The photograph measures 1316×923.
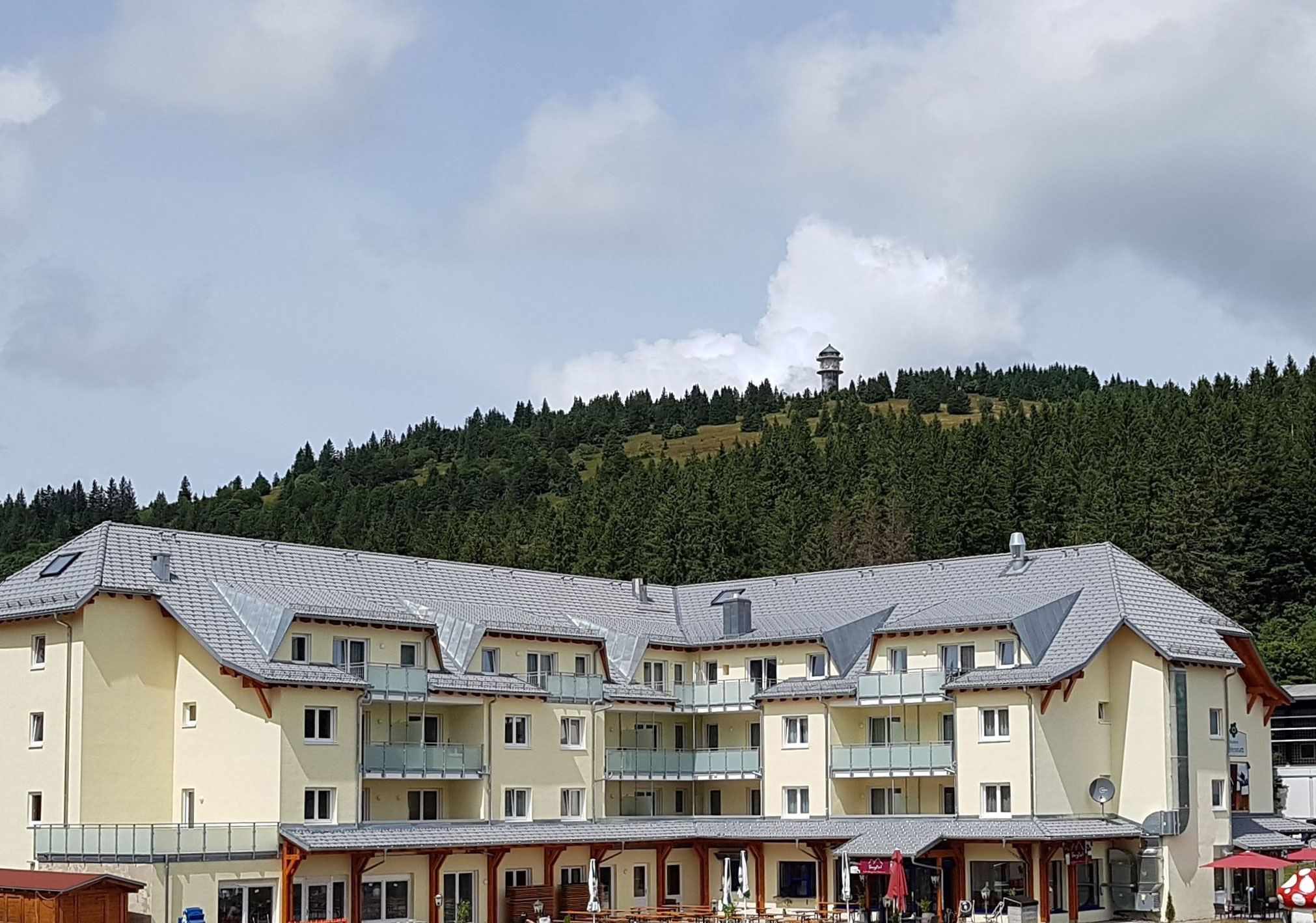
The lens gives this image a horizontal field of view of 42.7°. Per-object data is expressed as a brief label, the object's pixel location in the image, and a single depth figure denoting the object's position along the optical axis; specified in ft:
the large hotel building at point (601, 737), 161.89
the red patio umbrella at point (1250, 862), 172.04
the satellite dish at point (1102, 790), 177.58
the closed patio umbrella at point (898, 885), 158.51
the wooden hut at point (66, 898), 141.28
